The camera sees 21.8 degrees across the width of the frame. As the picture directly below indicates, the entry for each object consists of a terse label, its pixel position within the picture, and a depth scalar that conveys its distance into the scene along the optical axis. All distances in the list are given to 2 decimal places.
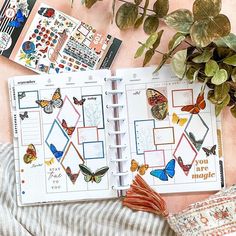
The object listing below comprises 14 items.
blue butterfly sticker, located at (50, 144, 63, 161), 1.13
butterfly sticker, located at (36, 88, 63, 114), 1.13
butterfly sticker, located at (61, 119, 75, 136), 1.13
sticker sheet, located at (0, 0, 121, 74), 1.13
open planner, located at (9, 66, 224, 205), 1.12
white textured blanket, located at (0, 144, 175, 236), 1.11
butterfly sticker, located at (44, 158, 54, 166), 1.13
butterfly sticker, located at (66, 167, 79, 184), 1.13
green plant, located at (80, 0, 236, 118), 1.02
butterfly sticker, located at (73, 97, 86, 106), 1.13
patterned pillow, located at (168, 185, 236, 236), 1.07
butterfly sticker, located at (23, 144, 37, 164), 1.13
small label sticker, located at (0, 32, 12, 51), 1.13
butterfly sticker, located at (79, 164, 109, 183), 1.13
